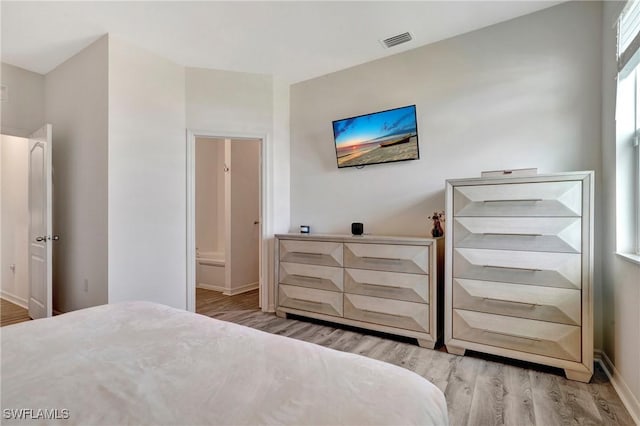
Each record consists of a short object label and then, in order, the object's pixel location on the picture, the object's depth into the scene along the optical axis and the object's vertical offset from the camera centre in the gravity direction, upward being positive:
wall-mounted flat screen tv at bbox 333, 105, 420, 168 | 3.04 +0.76
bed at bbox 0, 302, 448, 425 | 0.76 -0.49
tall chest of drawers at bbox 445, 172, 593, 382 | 2.07 -0.41
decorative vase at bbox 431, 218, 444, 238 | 2.78 -0.17
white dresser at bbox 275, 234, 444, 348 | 2.62 -0.65
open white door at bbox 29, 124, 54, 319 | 3.03 -0.13
